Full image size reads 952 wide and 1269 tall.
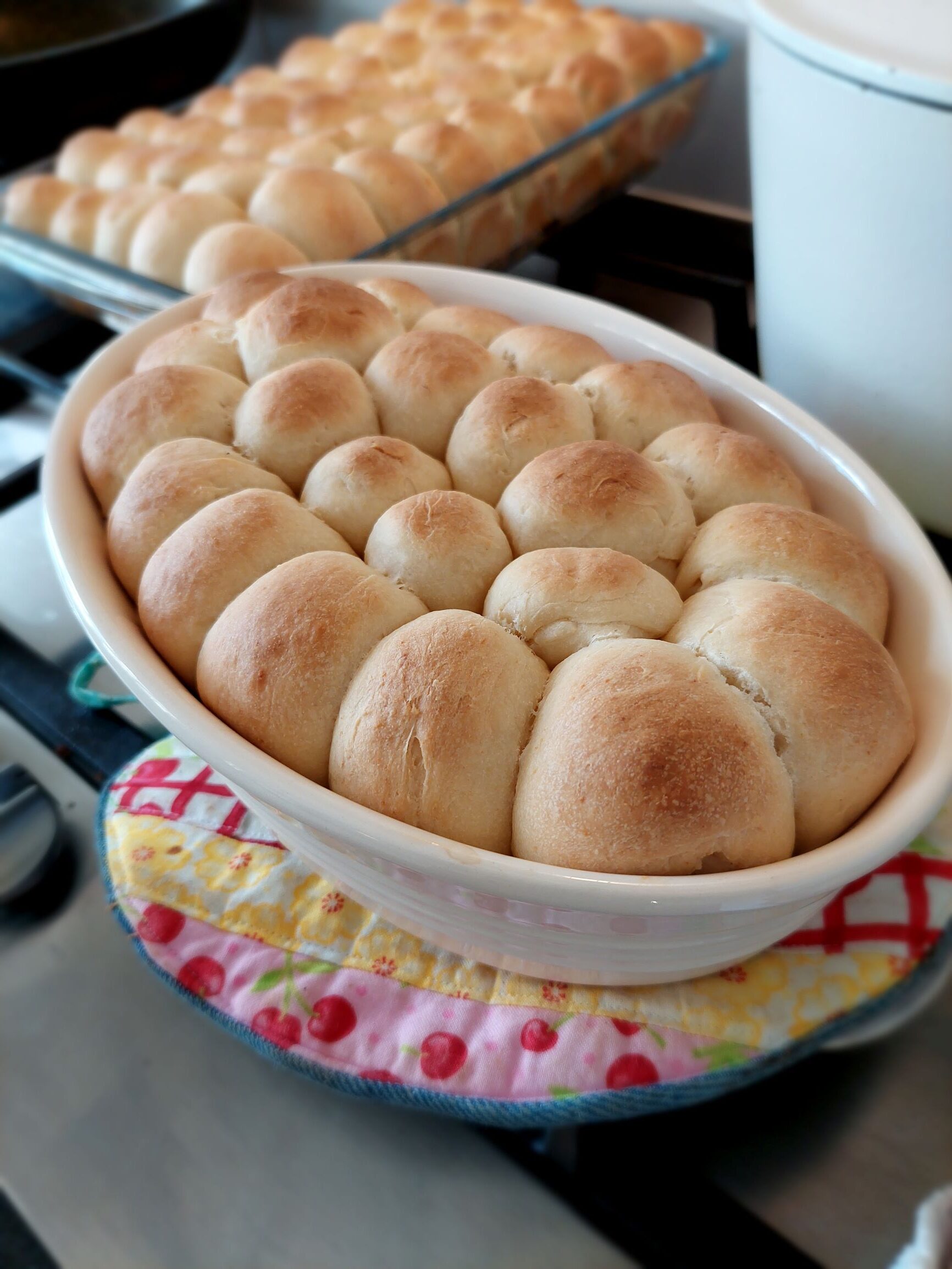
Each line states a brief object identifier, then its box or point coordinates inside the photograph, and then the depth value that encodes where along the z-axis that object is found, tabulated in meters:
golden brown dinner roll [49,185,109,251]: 0.78
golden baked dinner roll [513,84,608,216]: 0.82
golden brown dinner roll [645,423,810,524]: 0.41
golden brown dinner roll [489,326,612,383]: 0.47
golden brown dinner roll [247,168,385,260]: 0.69
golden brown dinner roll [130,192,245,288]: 0.70
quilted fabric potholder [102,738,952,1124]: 0.36
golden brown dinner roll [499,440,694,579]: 0.38
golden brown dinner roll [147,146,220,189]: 0.80
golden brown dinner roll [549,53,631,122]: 0.86
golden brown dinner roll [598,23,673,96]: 0.88
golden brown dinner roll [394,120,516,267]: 0.76
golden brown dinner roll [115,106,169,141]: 0.90
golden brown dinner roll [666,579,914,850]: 0.32
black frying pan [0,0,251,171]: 0.86
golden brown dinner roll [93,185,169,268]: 0.76
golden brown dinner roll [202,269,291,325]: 0.51
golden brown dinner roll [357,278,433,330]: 0.52
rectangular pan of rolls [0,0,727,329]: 0.69
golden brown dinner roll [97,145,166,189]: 0.82
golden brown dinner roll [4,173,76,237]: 0.81
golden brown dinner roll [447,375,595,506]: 0.42
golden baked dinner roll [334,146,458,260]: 0.73
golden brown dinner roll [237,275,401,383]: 0.47
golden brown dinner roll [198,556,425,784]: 0.34
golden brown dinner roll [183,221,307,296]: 0.64
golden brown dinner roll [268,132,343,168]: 0.79
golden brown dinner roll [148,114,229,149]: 0.86
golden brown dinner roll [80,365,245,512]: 0.45
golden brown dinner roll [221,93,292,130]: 0.88
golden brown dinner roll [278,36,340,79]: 1.00
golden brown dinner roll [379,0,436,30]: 1.03
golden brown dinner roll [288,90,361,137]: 0.85
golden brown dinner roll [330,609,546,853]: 0.32
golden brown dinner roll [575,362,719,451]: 0.45
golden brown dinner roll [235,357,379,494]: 0.43
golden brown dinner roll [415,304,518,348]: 0.50
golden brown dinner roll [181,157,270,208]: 0.75
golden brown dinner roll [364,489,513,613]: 0.37
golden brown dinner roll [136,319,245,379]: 0.49
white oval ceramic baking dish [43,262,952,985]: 0.28
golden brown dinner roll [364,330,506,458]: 0.45
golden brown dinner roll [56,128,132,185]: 0.86
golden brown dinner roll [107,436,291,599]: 0.41
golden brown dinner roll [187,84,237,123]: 0.92
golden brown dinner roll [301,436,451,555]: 0.40
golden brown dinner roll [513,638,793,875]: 0.29
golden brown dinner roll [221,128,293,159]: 0.81
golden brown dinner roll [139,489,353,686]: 0.38
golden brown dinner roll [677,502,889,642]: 0.37
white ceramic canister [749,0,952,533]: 0.38
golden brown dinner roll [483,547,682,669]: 0.35
